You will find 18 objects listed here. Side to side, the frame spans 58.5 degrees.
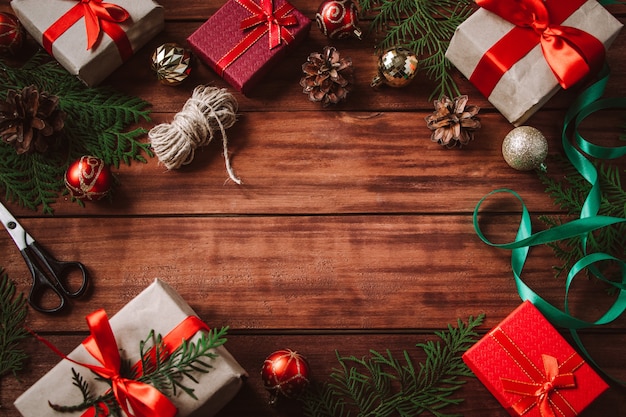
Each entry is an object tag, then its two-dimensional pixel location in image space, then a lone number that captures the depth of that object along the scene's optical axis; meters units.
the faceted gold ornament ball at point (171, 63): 1.30
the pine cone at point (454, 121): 1.28
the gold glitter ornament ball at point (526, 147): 1.25
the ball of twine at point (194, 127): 1.27
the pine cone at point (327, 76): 1.29
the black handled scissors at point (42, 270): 1.24
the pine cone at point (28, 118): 1.21
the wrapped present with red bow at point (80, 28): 1.27
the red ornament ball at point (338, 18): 1.30
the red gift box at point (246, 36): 1.30
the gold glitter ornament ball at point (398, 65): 1.28
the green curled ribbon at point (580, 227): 1.21
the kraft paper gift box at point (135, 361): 1.05
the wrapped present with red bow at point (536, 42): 1.22
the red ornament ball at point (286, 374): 1.12
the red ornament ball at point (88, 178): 1.23
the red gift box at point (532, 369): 1.15
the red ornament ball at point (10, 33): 1.30
